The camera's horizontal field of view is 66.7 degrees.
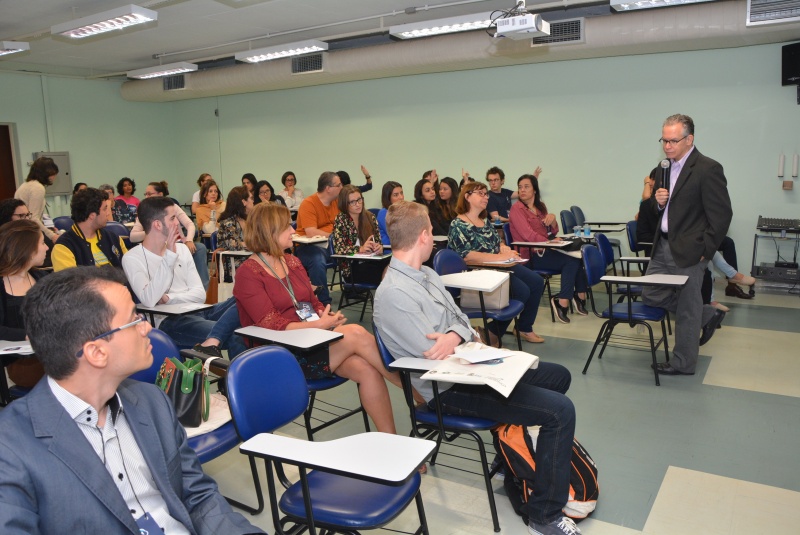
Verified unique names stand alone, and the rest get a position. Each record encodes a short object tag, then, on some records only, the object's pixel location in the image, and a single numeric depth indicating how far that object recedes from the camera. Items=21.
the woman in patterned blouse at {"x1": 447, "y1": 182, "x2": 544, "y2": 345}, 4.99
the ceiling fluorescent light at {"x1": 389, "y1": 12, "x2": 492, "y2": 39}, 6.69
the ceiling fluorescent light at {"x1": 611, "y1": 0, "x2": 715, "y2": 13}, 5.88
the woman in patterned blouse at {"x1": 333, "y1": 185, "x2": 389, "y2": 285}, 5.33
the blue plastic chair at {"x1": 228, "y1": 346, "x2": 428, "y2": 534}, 1.84
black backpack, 2.54
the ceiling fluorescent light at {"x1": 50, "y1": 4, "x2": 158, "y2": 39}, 5.93
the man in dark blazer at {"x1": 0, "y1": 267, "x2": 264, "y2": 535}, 1.27
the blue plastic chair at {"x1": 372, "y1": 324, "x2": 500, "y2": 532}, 2.49
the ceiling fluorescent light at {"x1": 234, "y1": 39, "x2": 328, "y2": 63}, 8.08
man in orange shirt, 5.98
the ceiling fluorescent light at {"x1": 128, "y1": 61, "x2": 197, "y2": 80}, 9.27
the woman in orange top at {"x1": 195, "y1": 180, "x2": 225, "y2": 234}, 8.13
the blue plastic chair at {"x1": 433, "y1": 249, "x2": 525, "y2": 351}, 4.24
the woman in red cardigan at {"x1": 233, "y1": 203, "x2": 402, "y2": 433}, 2.93
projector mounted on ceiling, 5.32
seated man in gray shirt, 2.41
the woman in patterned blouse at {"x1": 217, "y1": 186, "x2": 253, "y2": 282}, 5.89
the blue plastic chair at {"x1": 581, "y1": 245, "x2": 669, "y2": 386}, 4.17
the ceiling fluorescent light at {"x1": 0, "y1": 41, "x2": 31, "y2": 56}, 7.34
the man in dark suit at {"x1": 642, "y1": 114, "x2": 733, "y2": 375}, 4.11
